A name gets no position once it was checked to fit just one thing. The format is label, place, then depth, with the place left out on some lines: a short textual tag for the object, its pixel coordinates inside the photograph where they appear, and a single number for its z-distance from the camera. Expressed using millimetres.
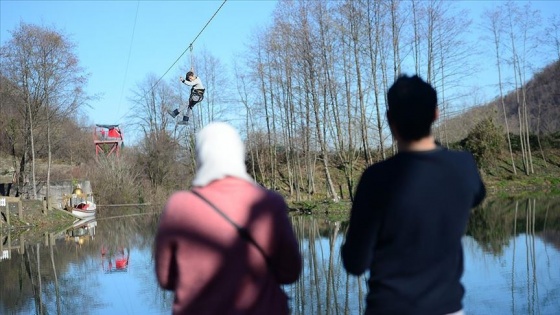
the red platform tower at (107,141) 50188
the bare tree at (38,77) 38969
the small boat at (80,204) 37438
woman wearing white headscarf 2771
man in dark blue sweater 2672
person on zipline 10883
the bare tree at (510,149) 40731
